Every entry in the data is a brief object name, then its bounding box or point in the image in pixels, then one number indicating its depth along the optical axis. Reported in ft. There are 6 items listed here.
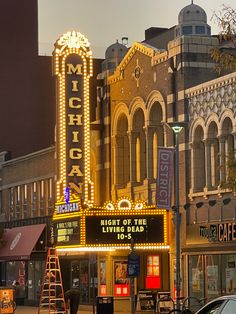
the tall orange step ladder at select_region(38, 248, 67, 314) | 116.26
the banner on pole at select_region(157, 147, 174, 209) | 112.57
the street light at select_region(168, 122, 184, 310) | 97.86
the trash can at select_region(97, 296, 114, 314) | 104.32
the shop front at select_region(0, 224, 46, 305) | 155.74
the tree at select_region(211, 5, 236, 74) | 68.33
